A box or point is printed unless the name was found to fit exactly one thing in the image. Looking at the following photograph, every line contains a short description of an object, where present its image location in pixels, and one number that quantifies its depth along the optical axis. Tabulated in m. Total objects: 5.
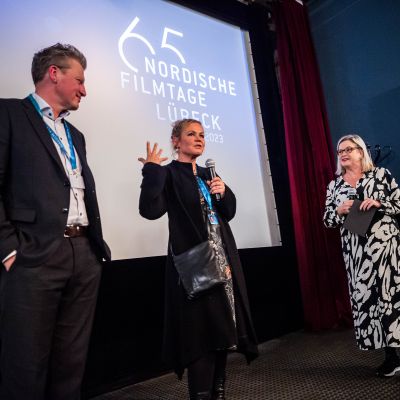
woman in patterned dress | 2.12
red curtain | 3.45
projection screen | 2.42
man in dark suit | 1.20
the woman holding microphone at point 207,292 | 1.61
